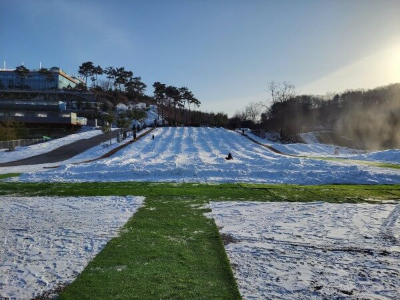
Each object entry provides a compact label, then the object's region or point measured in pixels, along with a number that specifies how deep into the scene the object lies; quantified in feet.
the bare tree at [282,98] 183.62
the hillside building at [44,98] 200.75
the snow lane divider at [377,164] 61.94
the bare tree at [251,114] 284.82
